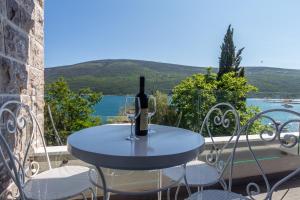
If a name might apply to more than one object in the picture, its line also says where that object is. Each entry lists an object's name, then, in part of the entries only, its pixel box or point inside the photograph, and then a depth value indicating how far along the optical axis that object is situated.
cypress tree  15.20
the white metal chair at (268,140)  1.09
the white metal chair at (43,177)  1.44
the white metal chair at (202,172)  1.75
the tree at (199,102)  3.15
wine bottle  1.40
